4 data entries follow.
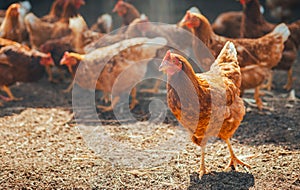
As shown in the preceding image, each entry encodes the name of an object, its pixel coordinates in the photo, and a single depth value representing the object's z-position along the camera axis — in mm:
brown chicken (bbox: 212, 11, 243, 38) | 6434
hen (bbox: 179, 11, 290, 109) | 4668
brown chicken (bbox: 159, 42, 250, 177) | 3053
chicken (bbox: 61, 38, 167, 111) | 4984
